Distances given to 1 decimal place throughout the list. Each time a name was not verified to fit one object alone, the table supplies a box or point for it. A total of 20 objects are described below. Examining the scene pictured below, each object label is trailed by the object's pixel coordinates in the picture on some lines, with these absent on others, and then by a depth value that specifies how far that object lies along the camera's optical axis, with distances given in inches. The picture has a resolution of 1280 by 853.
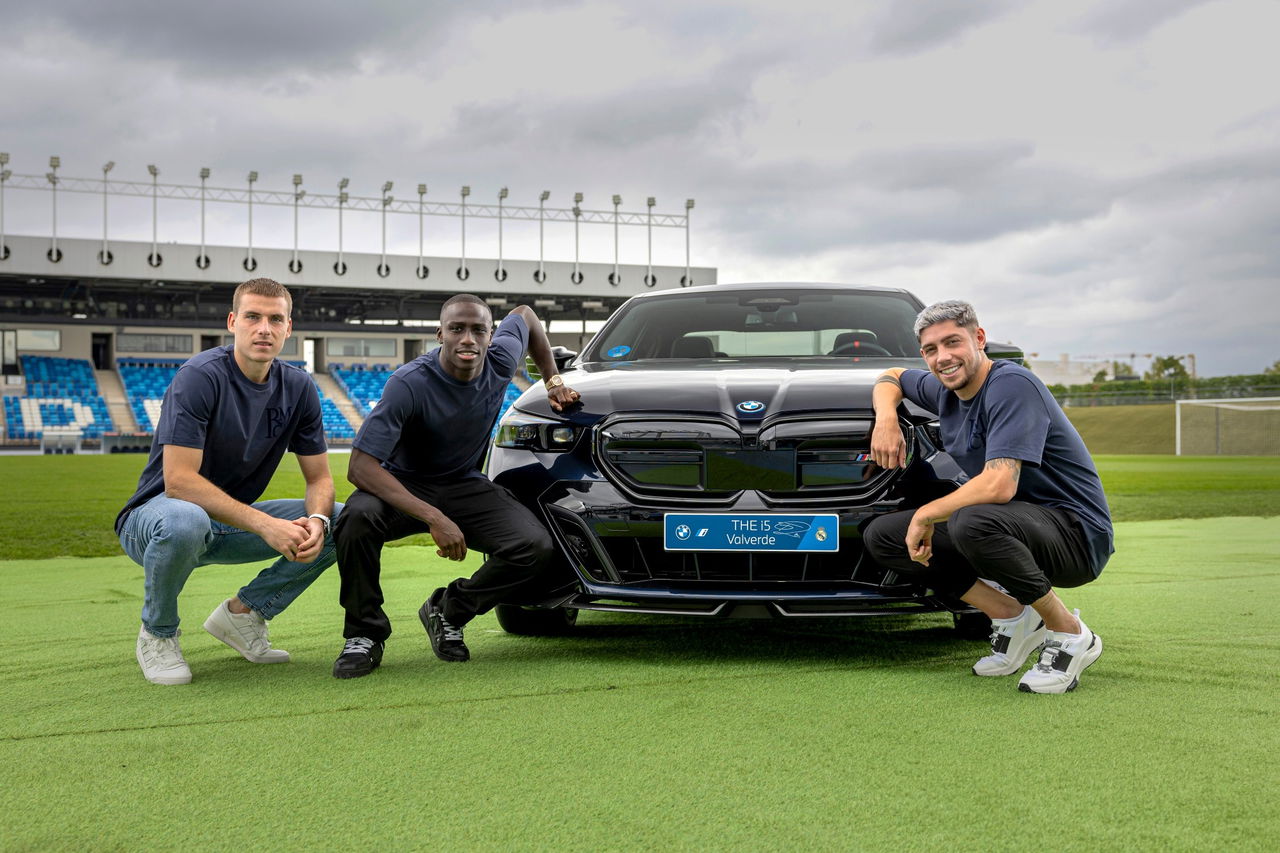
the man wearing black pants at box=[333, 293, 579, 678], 148.2
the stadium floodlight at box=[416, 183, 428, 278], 2090.3
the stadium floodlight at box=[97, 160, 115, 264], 1829.5
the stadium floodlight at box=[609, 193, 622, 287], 2082.9
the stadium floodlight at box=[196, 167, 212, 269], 1889.8
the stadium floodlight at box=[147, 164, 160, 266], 1857.8
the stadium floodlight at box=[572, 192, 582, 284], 2144.2
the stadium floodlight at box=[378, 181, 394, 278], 1964.8
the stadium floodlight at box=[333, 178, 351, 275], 2003.0
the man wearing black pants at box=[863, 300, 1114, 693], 132.4
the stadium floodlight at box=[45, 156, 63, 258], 1847.1
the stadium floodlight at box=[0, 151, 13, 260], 1846.6
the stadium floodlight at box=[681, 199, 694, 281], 2153.1
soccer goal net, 1630.2
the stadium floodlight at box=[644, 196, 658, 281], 2108.0
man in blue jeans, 142.6
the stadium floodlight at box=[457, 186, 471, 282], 2018.9
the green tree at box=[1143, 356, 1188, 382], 4269.2
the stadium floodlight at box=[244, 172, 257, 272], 1915.6
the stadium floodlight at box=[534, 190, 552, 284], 2042.3
